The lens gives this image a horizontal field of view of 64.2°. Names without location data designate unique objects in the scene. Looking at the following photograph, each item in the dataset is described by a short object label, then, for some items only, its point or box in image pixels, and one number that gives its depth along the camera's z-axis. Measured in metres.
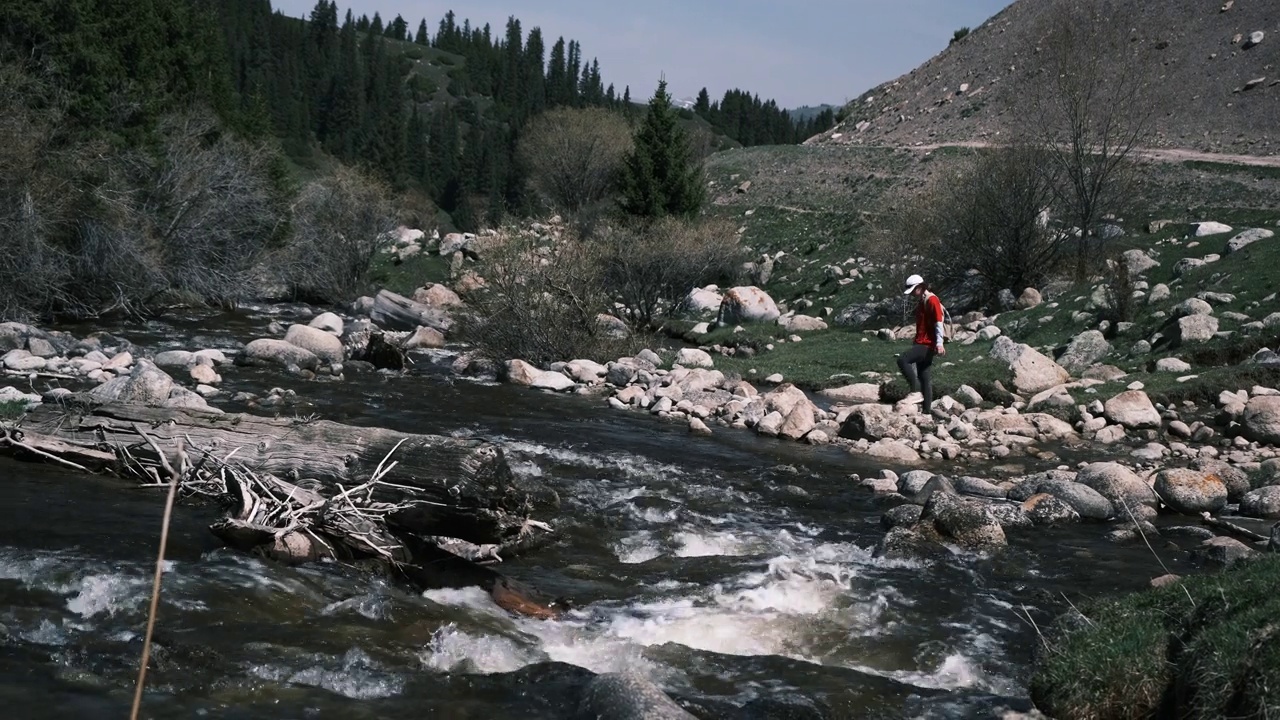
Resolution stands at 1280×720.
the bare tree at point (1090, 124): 26.34
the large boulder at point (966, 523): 9.29
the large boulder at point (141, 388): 12.59
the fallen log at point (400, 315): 28.00
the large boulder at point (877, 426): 14.91
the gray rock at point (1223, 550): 8.75
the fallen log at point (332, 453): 8.51
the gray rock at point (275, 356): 18.56
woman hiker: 14.64
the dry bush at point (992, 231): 26.52
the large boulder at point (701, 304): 31.55
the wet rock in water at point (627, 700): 5.25
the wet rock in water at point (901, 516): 9.98
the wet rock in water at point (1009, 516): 10.05
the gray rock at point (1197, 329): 18.08
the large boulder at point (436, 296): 32.25
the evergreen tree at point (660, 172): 39.00
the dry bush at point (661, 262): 28.72
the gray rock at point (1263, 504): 10.41
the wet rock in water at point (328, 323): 24.83
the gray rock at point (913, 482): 11.62
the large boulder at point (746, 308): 29.86
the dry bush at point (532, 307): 20.83
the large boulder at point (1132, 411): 15.09
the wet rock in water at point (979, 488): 11.37
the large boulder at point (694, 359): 21.25
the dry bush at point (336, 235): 32.53
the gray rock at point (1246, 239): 22.69
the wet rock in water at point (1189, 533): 9.88
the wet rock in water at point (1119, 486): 10.83
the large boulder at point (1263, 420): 13.38
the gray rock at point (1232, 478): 11.18
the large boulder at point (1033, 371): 17.77
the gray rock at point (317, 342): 20.42
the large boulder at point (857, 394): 17.92
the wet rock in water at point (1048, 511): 10.29
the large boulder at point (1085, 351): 19.31
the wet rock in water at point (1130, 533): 9.77
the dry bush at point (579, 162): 54.09
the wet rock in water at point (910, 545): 8.99
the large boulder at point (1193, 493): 10.77
